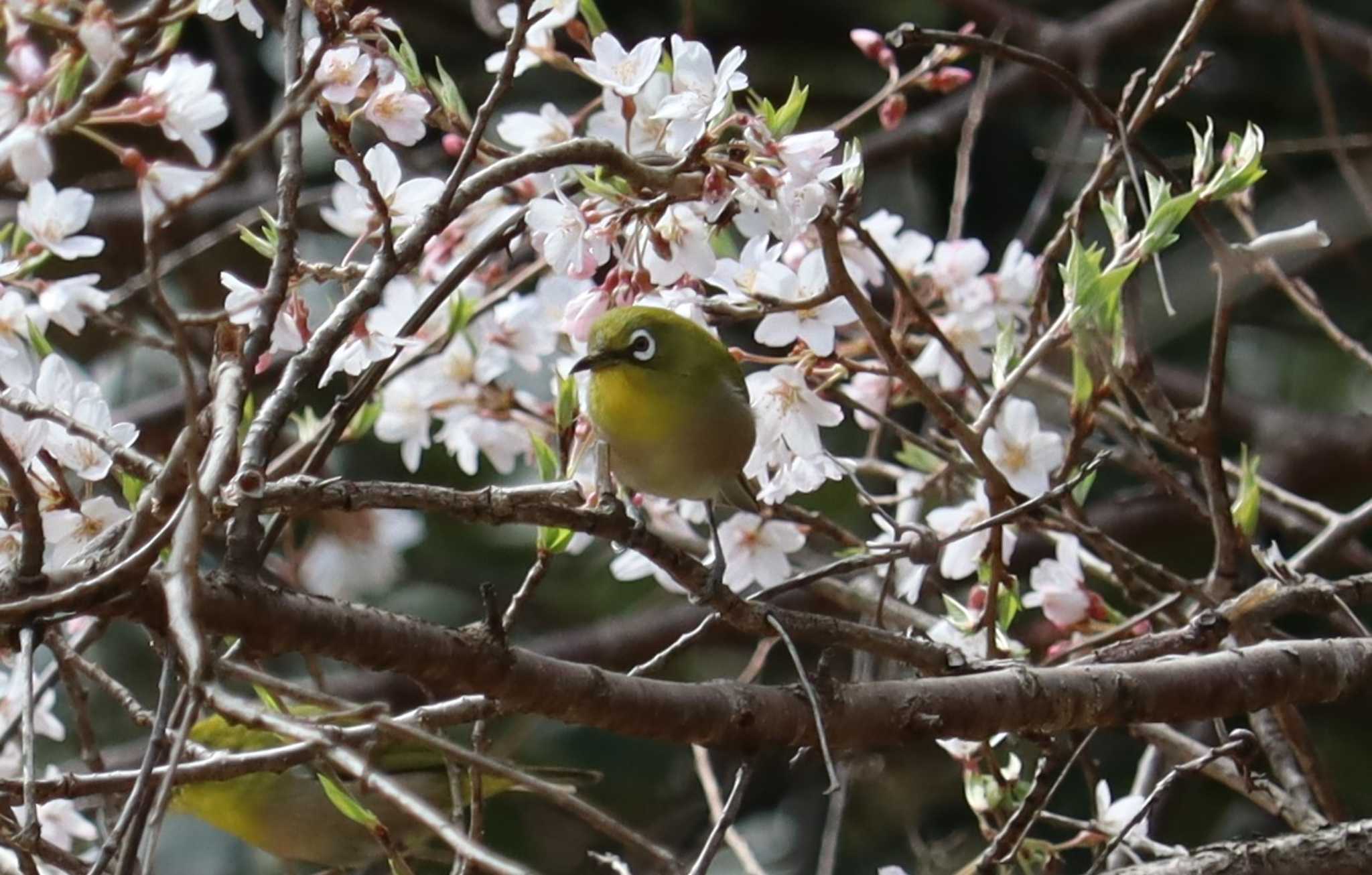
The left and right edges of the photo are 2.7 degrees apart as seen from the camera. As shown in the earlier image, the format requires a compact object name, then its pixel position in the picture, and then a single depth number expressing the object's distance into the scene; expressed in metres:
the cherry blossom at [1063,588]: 6.23
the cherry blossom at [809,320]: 6.19
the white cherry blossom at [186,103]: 6.15
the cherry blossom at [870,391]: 6.27
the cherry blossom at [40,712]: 6.19
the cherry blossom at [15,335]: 6.15
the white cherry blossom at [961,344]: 6.26
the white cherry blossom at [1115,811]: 6.22
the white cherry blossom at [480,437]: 6.26
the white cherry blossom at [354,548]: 6.57
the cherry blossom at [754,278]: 6.19
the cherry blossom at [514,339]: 6.26
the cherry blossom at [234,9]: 6.13
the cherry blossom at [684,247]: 6.17
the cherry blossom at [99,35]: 6.09
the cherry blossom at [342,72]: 6.14
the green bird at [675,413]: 6.22
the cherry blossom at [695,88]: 6.14
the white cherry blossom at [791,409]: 6.20
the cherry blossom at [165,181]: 6.14
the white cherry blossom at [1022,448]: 6.23
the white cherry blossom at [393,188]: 6.16
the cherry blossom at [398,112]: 6.16
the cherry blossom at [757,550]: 6.25
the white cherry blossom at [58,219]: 6.15
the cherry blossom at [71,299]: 6.14
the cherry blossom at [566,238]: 6.15
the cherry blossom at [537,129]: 6.21
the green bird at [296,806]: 6.31
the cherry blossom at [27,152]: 6.11
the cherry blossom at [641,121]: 6.18
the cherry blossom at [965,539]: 6.24
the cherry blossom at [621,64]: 6.15
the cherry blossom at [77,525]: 6.14
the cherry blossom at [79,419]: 6.15
